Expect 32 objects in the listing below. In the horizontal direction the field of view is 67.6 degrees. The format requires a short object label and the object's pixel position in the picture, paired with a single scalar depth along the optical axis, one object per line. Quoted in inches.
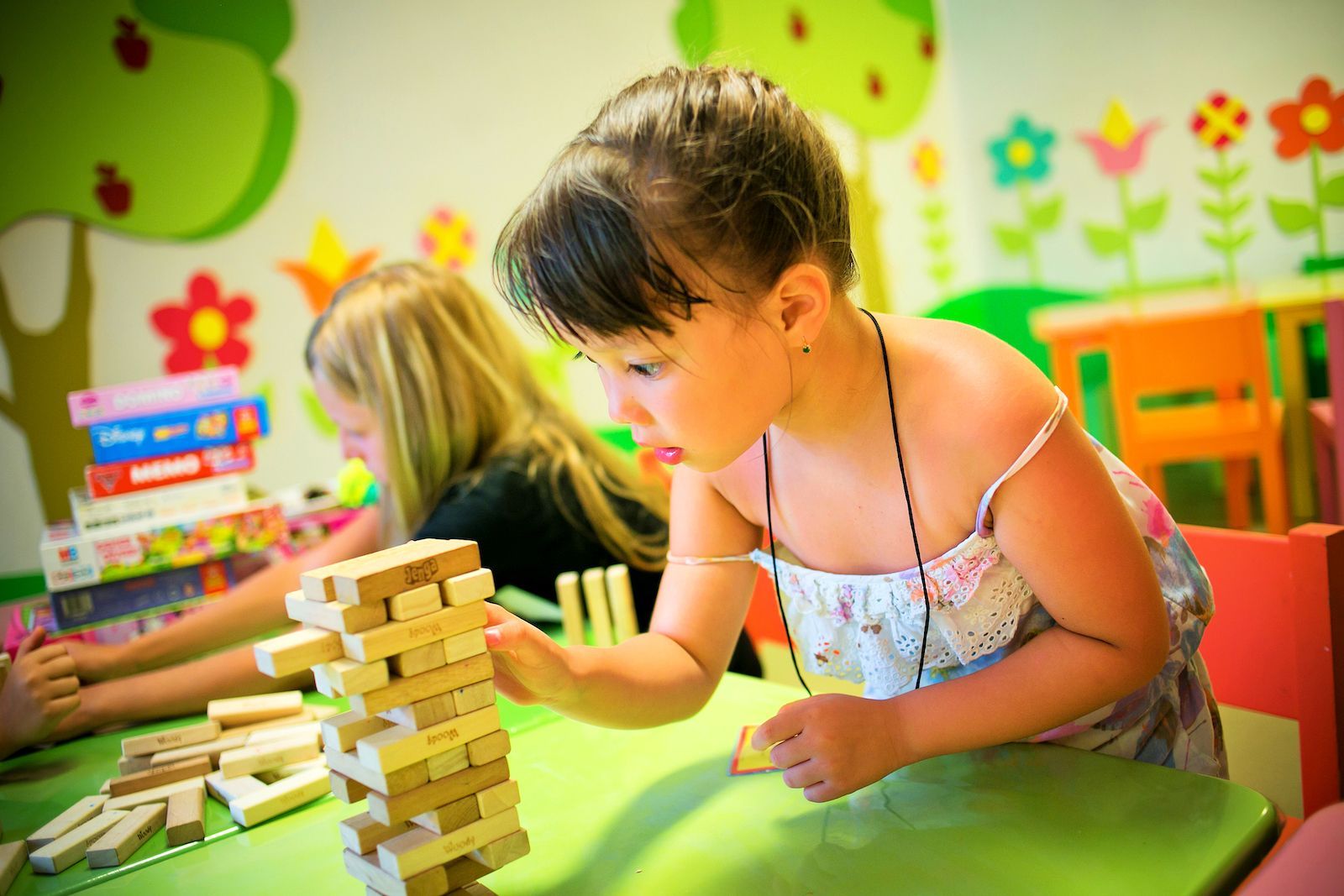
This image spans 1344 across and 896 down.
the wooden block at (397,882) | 23.9
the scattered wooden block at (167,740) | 40.6
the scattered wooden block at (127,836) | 32.1
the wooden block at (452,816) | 24.2
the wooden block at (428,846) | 23.8
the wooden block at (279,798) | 33.4
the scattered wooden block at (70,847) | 32.2
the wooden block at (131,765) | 40.3
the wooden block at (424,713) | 23.6
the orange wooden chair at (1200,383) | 105.6
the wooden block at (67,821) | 33.9
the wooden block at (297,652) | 22.7
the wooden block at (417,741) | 23.0
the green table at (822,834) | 23.9
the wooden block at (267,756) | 37.1
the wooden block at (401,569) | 22.6
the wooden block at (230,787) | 35.3
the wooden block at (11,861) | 31.6
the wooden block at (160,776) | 37.5
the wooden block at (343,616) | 22.6
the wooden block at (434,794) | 23.3
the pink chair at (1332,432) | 84.9
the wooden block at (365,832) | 24.8
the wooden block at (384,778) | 23.1
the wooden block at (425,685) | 23.0
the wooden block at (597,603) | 46.9
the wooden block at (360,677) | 22.7
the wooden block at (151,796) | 35.9
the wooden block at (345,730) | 23.9
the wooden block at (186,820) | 32.8
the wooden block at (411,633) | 22.6
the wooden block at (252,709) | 42.9
